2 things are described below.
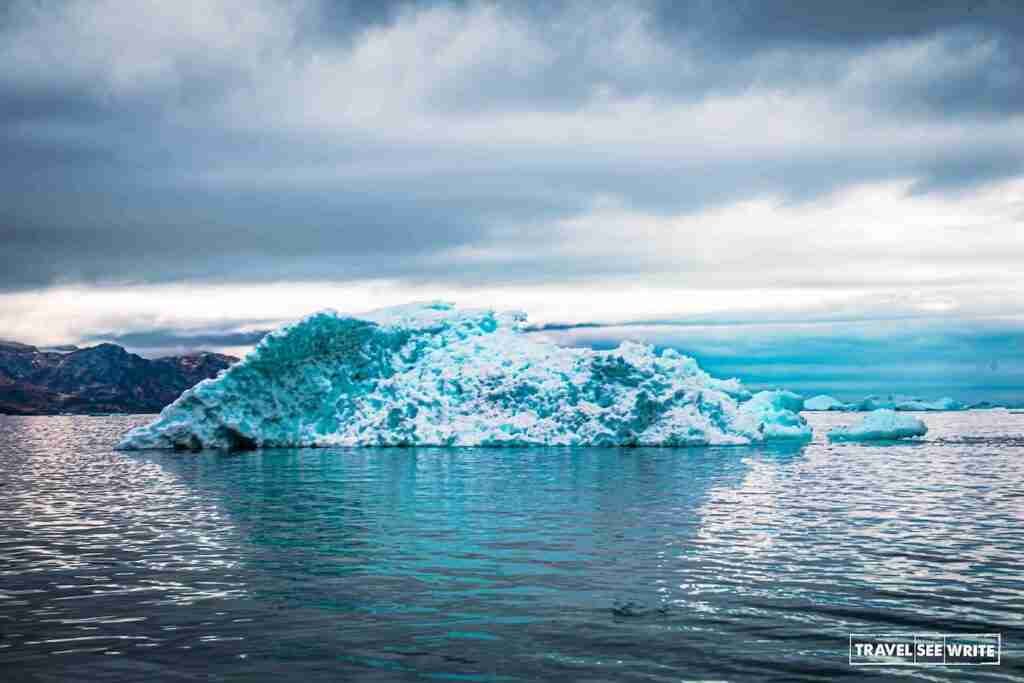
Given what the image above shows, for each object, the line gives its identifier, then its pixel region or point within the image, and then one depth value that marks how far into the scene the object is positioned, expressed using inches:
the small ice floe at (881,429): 1995.6
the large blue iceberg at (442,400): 1624.0
